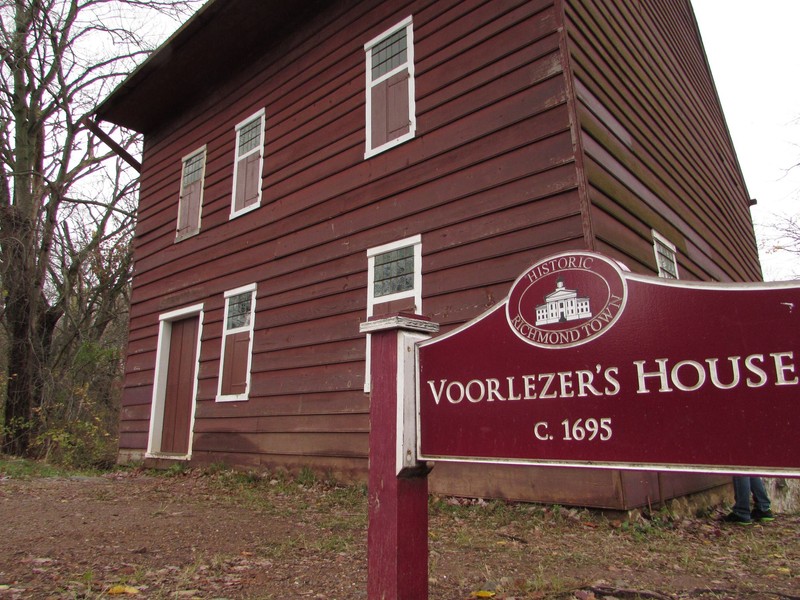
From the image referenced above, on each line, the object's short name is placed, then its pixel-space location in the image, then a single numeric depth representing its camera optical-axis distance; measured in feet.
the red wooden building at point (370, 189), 19.40
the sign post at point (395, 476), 7.19
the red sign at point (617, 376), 5.19
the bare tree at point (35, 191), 41.11
